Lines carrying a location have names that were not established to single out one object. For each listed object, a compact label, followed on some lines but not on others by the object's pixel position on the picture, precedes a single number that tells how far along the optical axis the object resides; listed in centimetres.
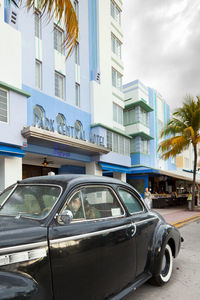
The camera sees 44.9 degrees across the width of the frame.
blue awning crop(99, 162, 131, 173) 1747
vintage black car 211
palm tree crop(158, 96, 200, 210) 1692
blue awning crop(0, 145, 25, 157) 1075
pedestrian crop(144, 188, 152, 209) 1618
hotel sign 1308
